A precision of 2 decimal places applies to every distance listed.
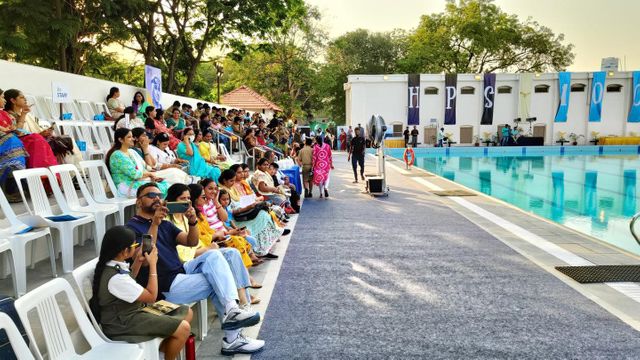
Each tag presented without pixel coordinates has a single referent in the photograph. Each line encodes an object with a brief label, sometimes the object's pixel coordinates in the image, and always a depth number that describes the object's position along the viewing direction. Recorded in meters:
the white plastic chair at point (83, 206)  5.14
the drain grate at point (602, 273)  5.77
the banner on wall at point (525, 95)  36.72
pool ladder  5.83
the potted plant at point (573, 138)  37.75
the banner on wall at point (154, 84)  11.57
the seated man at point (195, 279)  3.86
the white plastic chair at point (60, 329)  2.47
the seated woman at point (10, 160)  5.03
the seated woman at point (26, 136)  5.40
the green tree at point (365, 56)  51.00
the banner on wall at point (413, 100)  36.47
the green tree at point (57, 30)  13.21
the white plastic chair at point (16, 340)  2.21
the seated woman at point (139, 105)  10.45
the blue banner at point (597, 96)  37.00
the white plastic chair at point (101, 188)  5.79
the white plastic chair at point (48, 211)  4.57
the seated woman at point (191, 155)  8.91
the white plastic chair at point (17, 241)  3.93
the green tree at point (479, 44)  44.84
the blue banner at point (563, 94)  36.66
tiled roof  36.72
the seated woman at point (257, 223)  6.51
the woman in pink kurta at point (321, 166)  12.29
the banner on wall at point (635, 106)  37.56
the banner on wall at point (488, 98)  36.78
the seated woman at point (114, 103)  10.45
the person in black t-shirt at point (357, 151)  14.83
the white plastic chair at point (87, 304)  2.99
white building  36.62
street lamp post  27.32
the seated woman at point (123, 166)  6.11
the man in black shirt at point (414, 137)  34.47
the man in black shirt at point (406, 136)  33.46
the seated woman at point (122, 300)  3.02
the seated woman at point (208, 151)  9.95
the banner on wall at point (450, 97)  36.59
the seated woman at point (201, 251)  4.36
